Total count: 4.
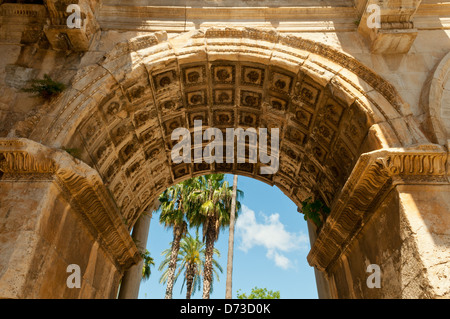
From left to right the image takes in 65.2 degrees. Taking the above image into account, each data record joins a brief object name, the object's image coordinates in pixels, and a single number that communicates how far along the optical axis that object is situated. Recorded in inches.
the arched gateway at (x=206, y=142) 161.5
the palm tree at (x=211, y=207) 769.6
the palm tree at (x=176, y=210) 768.3
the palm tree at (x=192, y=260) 895.1
